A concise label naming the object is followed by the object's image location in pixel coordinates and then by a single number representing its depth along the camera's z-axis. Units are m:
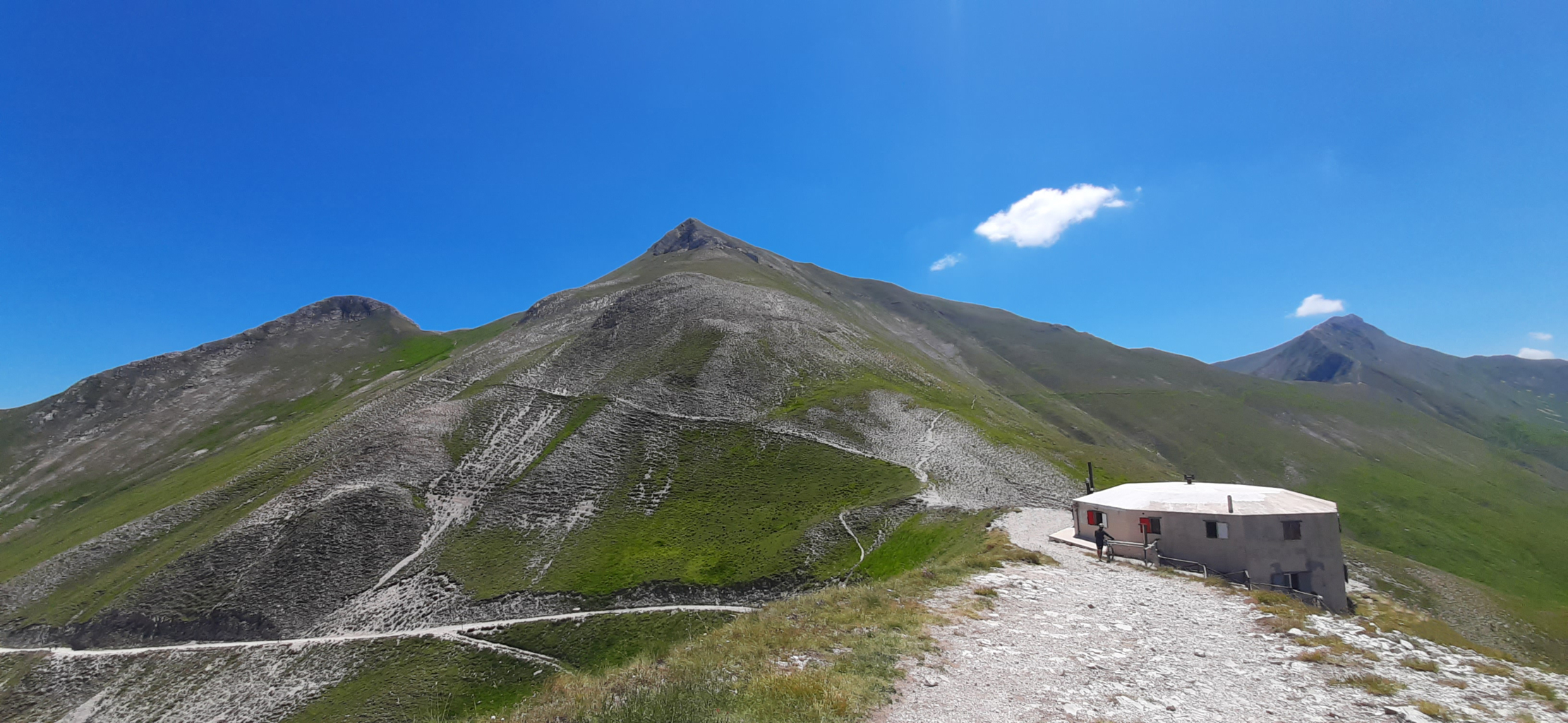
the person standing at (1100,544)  30.05
